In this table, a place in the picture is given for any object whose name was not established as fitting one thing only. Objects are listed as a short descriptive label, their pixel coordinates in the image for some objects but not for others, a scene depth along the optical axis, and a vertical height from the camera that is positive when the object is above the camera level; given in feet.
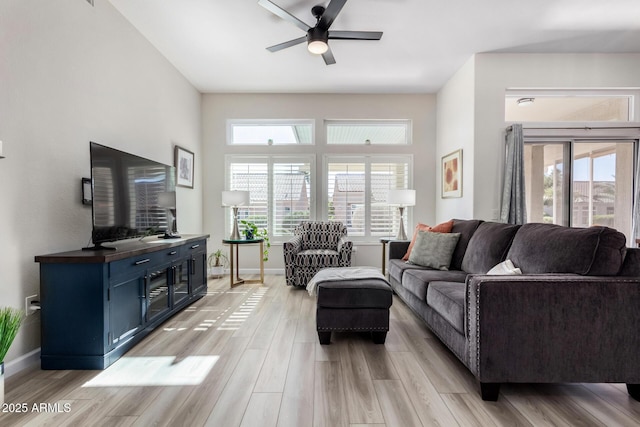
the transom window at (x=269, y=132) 16.46 +4.25
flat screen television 7.16 +0.35
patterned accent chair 13.29 -2.36
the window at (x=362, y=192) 16.31 +0.86
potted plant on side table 14.37 -1.32
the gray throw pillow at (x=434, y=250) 10.35 -1.53
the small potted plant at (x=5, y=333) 5.10 -2.20
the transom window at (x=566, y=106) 12.55 +4.34
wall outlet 6.58 -2.18
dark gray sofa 5.37 -2.16
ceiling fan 8.32 +5.34
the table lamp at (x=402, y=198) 14.52 +0.47
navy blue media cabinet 6.51 -2.24
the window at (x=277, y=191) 16.29 +0.92
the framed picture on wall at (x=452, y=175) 13.48 +1.59
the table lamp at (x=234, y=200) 14.01 +0.36
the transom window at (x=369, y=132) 16.57 +4.28
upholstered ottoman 7.78 -2.70
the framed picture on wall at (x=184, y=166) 13.53 +1.99
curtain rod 12.32 +3.35
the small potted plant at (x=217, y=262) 15.71 -2.98
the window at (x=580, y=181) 12.49 +1.12
